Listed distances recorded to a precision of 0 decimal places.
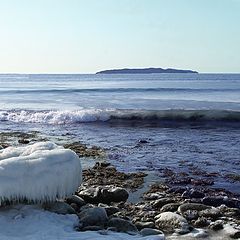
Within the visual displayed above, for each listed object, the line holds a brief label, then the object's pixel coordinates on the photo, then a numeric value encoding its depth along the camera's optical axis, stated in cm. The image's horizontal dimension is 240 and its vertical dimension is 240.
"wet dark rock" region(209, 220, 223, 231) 876
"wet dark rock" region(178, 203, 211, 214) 970
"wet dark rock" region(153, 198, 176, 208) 1034
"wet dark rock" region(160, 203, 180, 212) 994
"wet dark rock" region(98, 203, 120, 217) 949
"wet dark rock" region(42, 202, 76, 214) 903
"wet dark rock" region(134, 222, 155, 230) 865
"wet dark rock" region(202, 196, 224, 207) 1053
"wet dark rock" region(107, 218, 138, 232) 843
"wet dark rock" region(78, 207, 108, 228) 866
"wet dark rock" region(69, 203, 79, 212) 950
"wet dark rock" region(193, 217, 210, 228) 892
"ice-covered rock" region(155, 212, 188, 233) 868
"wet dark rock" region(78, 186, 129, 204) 1052
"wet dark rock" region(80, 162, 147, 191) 1258
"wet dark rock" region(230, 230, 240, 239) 827
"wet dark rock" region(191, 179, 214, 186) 1278
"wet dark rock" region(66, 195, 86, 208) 978
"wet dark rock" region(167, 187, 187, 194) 1175
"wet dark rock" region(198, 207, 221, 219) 941
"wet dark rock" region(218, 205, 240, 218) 963
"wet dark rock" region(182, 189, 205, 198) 1125
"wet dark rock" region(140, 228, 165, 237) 823
